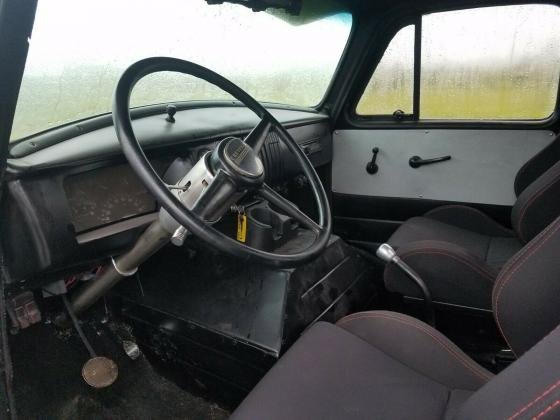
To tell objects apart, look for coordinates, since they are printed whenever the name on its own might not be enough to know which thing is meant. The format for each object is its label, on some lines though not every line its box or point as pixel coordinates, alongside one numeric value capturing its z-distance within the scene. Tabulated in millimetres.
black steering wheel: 865
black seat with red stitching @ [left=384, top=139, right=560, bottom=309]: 1450
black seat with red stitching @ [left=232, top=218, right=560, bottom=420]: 970
